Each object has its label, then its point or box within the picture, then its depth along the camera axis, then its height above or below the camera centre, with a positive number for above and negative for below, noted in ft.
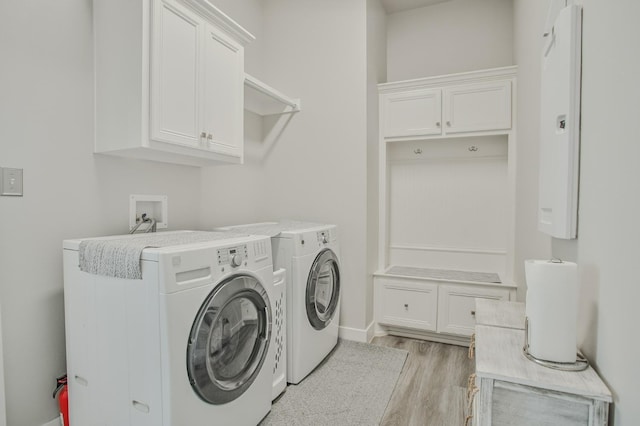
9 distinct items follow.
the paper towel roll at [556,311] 3.55 -1.13
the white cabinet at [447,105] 9.11 +2.85
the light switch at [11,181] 4.86 +0.32
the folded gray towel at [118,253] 4.34 -0.67
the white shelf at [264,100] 8.44 +2.95
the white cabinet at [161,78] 5.41 +2.19
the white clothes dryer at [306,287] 7.18 -1.88
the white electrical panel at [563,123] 4.01 +1.05
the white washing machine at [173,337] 4.22 -1.86
